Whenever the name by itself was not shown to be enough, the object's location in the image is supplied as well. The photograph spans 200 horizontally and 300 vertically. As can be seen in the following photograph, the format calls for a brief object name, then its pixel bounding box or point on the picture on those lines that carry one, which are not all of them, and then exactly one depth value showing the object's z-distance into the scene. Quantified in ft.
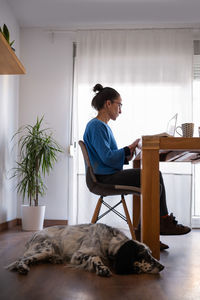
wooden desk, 7.04
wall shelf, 8.82
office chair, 8.86
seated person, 8.29
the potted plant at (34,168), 13.52
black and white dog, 6.07
